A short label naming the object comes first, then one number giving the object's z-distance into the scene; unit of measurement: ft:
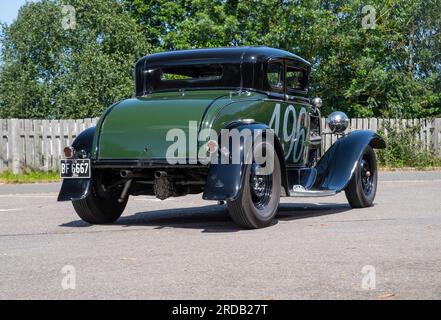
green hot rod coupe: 28.07
